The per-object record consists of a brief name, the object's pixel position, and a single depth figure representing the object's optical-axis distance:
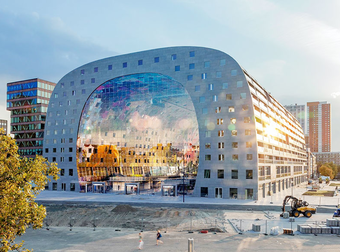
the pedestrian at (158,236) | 29.45
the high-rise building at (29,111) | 119.81
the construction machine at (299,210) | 44.09
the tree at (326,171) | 147.79
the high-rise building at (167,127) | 63.88
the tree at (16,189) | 14.29
